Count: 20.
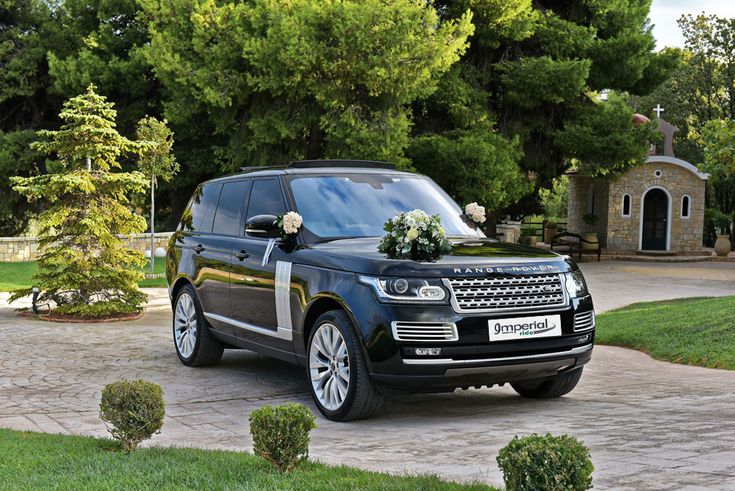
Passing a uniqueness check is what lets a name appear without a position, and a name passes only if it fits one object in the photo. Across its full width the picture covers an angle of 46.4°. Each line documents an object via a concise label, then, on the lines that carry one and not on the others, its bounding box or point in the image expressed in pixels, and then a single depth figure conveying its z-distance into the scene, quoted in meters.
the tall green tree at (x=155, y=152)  24.09
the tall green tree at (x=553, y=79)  28.75
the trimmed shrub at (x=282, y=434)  4.64
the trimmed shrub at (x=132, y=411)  5.28
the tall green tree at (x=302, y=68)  23.72
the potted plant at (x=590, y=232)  33.29
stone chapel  34.19
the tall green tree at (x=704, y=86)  45.19
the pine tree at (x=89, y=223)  13.98
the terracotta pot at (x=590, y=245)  33.12
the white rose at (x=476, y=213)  8.14
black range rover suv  6.17
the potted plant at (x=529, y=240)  35.03
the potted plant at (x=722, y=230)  35.84
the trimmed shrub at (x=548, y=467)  3.62
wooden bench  32.66
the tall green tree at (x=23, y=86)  32.91
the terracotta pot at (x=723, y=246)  35.78
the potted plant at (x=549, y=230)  38.44
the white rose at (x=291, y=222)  7.22
